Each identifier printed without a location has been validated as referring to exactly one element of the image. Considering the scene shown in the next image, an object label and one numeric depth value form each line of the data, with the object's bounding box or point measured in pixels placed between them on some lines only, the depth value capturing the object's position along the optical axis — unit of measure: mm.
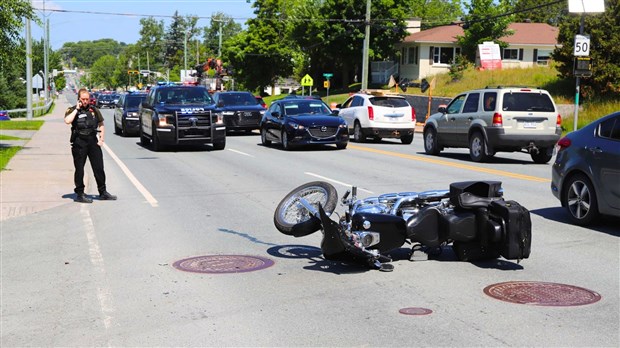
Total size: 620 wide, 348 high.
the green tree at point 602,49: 37875
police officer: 13156
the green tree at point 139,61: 192150
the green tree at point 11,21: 20828
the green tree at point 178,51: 191750
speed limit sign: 27547
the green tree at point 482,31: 65875
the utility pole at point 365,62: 44900
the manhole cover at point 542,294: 7000
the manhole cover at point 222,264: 8359
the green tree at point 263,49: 86812
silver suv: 19906
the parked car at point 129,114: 32750
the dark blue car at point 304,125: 24578
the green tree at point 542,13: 102312
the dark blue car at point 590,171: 10344
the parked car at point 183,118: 24109
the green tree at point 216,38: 183725
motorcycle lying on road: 7953
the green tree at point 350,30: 69438
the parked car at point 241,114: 33750
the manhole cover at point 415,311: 6625
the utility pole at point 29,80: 41628
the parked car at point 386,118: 28219
